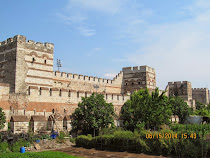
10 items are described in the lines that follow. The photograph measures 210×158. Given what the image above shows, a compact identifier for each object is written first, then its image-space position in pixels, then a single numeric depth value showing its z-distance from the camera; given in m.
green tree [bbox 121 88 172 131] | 24.30
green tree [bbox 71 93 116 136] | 22.66
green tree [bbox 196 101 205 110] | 46.16
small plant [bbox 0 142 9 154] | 16.39
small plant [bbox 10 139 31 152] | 17.25
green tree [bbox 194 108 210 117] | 37.73
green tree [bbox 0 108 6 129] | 17.92
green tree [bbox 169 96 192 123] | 35.22
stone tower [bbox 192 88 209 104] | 57.42
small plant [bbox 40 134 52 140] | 19.91
